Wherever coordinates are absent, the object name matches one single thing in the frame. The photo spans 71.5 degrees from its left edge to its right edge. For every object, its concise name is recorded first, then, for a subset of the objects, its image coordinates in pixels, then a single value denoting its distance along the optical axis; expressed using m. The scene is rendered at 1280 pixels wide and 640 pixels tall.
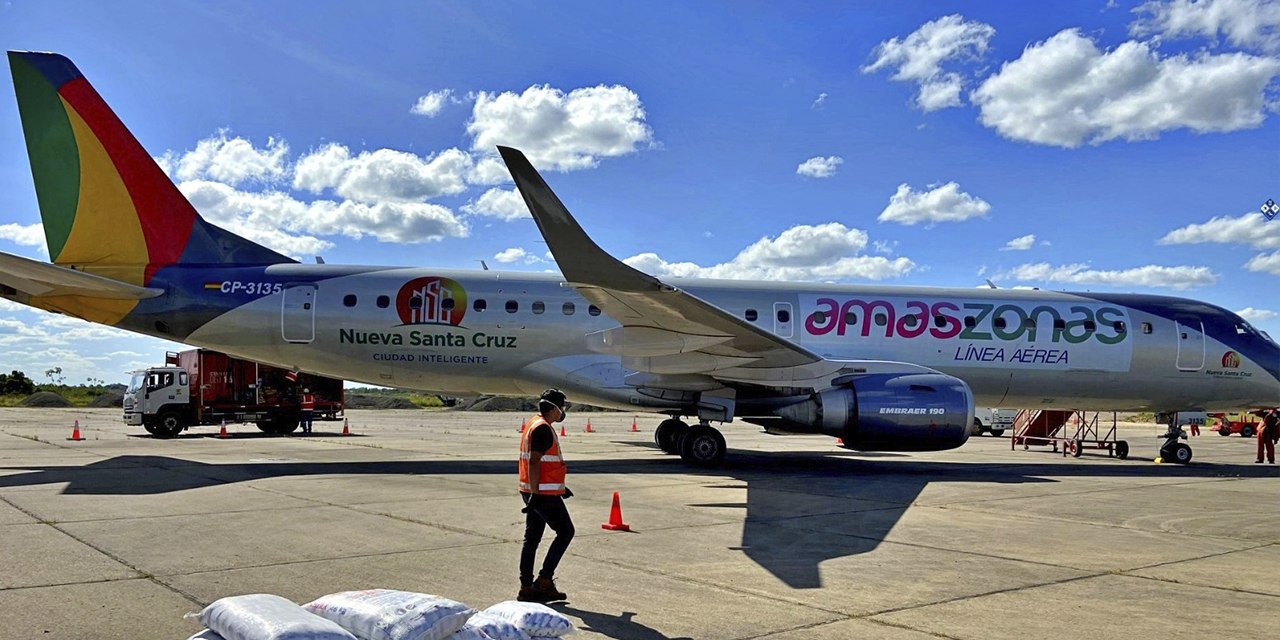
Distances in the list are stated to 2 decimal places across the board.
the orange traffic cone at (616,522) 8.69
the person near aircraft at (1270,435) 20.05
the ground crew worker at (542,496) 5.88
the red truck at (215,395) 26.62
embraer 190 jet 14.44
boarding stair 22.53
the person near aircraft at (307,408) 28.47
